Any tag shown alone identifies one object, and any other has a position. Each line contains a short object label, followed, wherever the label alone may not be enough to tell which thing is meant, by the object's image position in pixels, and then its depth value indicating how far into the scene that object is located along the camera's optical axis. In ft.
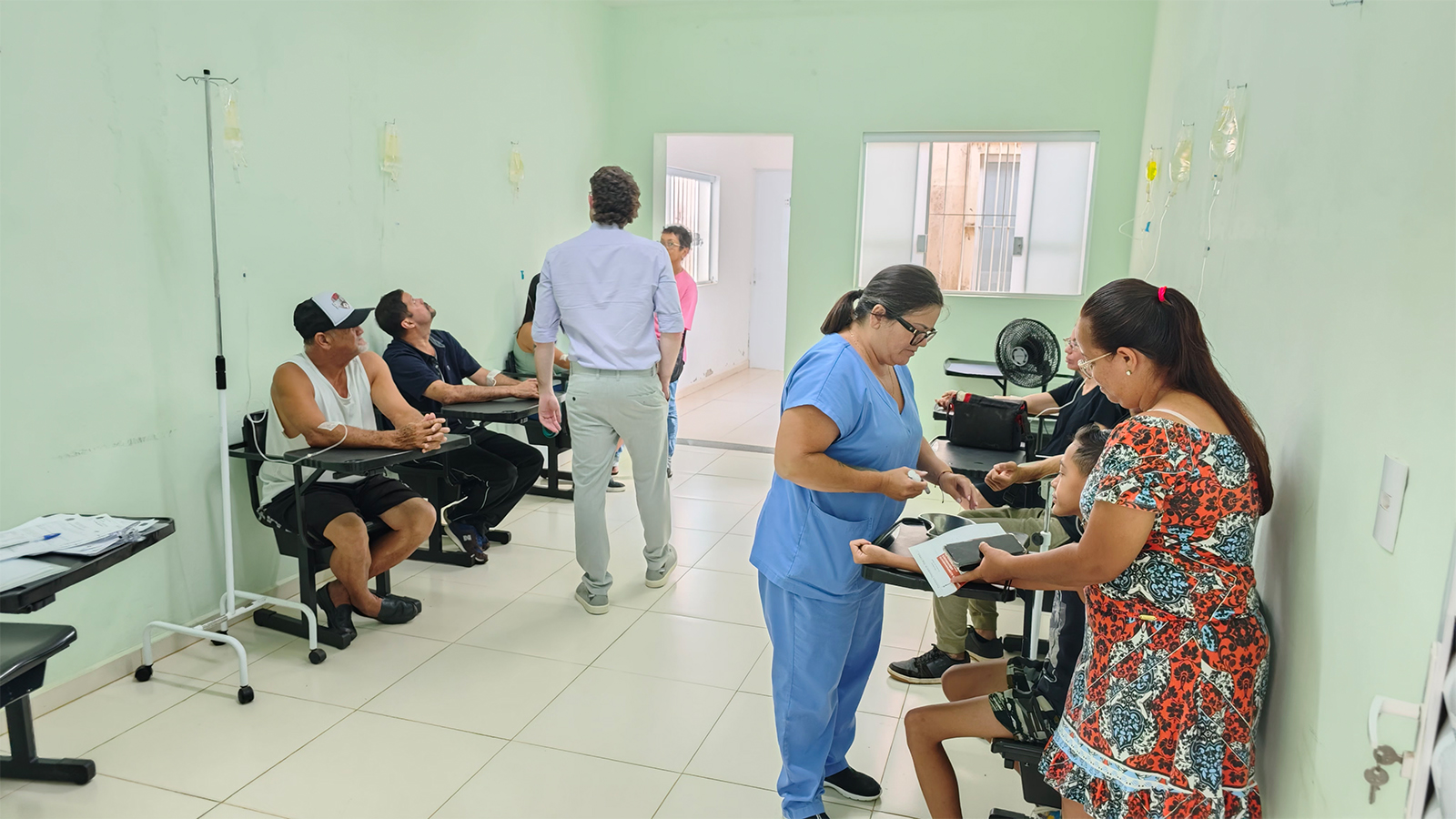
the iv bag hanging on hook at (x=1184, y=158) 12.00
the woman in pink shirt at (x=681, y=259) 18.51
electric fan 13.24
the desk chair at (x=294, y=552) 10.79
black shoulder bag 11.55
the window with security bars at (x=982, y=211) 19.81
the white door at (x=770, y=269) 34.09
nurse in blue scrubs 6.75
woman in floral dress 5.00
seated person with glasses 9.40
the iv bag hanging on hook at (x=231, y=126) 10.69
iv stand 9.50
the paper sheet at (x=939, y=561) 6.06
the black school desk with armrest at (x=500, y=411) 13.12
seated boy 6.38
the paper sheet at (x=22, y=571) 6.91
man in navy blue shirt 13.50
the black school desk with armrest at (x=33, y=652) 6.82
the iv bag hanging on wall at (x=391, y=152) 13.71
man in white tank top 10.67
